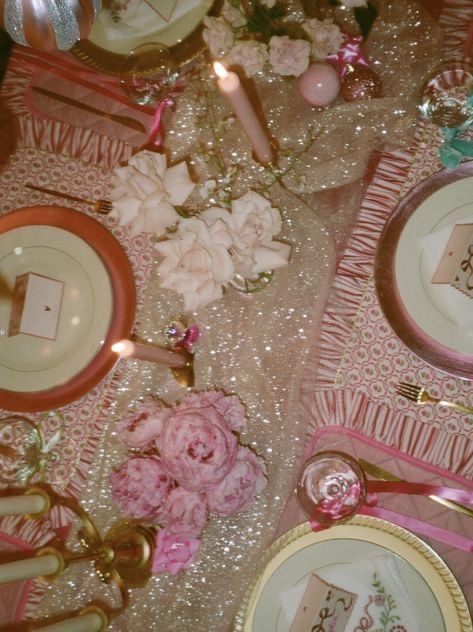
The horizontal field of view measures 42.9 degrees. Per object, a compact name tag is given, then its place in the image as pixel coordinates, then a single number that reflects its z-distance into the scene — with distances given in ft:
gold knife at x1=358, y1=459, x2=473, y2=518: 3.40
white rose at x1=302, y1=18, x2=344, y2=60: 3.54
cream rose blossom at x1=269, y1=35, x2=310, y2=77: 3.50
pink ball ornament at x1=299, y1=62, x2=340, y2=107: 3.58
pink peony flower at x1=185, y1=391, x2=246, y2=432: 3.34
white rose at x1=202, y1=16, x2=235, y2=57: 3.53
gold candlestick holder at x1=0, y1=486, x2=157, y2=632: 3.35
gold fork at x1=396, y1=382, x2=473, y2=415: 3.44
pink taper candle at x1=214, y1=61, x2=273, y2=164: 2.90
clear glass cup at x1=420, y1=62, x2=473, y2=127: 3.52
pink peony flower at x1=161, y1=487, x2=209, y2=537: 3.05
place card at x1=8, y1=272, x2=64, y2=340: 3.65
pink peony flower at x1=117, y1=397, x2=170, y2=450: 3.20
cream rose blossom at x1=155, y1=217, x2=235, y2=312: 3.07
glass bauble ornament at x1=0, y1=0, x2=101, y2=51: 3.51
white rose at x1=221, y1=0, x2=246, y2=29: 3.61
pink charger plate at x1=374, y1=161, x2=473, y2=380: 3.32
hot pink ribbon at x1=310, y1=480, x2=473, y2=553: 3.40
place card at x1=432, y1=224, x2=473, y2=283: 3.31
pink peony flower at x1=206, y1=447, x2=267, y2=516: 3.04
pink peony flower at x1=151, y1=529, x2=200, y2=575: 3.37
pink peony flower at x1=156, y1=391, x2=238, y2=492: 2.87
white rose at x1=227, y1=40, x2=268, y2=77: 3.49
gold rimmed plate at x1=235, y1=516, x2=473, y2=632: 3.29
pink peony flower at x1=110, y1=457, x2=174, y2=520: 3.10
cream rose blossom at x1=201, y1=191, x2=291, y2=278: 3.11
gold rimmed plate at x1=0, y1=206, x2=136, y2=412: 3.62
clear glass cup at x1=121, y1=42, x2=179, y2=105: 3.77
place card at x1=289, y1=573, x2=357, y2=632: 3.33
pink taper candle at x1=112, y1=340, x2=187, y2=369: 3.01
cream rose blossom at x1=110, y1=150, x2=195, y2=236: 3.17
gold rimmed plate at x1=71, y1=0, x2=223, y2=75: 3.79
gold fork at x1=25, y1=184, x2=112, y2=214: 3.80
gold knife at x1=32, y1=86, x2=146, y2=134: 3.96
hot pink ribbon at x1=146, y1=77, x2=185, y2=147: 3.86
